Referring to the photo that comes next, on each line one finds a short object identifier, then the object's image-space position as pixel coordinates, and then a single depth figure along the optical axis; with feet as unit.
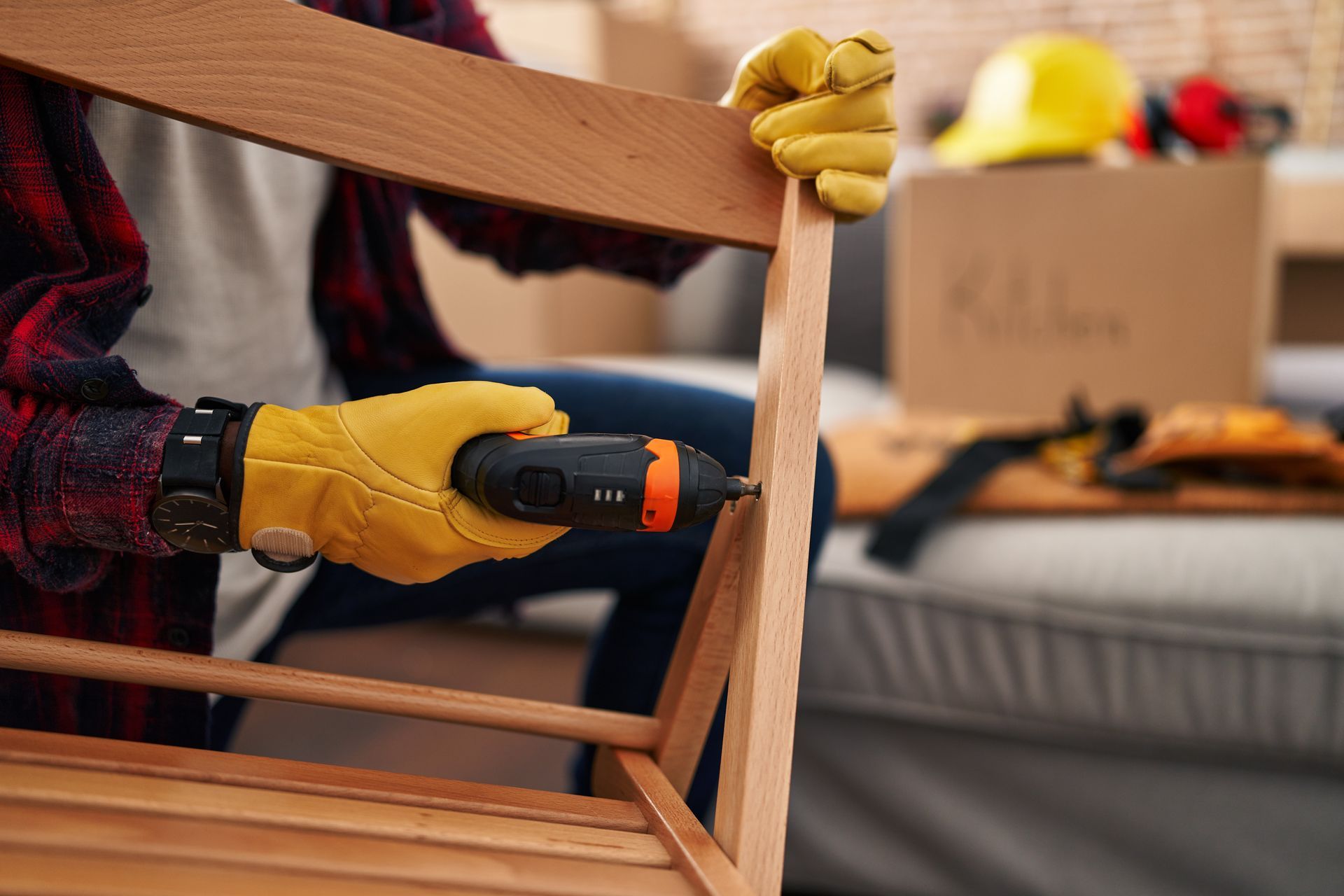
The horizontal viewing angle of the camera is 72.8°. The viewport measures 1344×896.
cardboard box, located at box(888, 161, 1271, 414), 3.69
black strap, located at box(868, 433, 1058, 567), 2.74
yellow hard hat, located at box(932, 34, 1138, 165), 4.17
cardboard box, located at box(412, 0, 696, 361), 5.42
